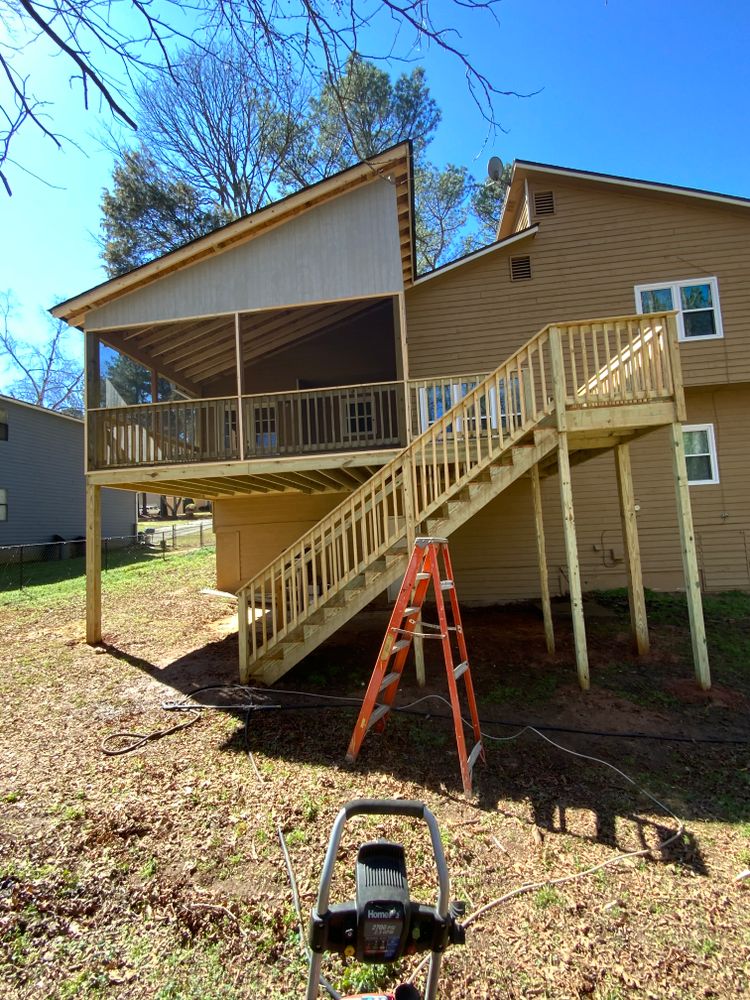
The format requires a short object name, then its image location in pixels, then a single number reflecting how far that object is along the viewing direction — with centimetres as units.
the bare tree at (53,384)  3528
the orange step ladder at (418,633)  407
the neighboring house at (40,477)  1783
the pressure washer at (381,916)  129
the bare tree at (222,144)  1496
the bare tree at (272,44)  264
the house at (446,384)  584
